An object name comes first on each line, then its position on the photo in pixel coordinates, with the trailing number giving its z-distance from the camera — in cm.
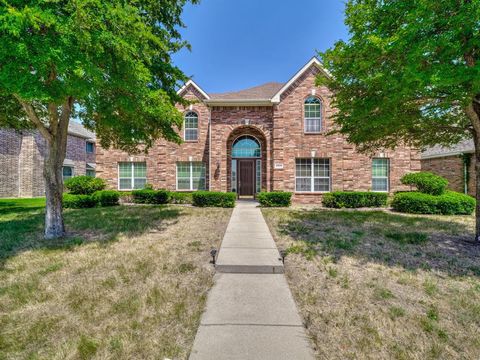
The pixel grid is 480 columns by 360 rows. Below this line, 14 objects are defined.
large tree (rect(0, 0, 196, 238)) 388
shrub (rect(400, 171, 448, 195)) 1118
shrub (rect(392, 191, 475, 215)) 1030
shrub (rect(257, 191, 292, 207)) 1237
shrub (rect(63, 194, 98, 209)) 1248
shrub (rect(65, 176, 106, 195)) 1373
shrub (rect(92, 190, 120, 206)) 1312
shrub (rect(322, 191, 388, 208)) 1242
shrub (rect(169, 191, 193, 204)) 1374
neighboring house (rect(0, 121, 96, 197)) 1917
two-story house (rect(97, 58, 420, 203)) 1377
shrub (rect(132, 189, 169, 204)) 1374
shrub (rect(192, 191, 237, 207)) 1227
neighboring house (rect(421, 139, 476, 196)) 1521
